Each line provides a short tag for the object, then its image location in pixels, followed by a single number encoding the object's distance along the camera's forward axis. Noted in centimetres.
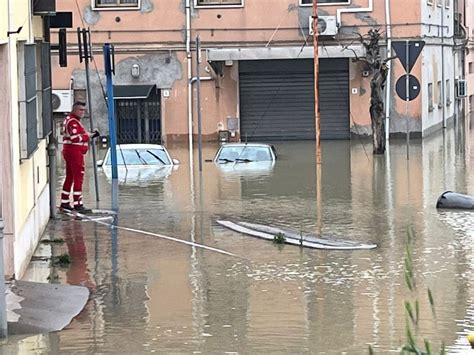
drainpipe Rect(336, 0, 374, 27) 3716
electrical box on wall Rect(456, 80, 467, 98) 4840
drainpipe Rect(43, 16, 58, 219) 1573
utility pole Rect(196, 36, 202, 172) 2568
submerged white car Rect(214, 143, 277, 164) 2730
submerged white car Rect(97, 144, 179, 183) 2502
